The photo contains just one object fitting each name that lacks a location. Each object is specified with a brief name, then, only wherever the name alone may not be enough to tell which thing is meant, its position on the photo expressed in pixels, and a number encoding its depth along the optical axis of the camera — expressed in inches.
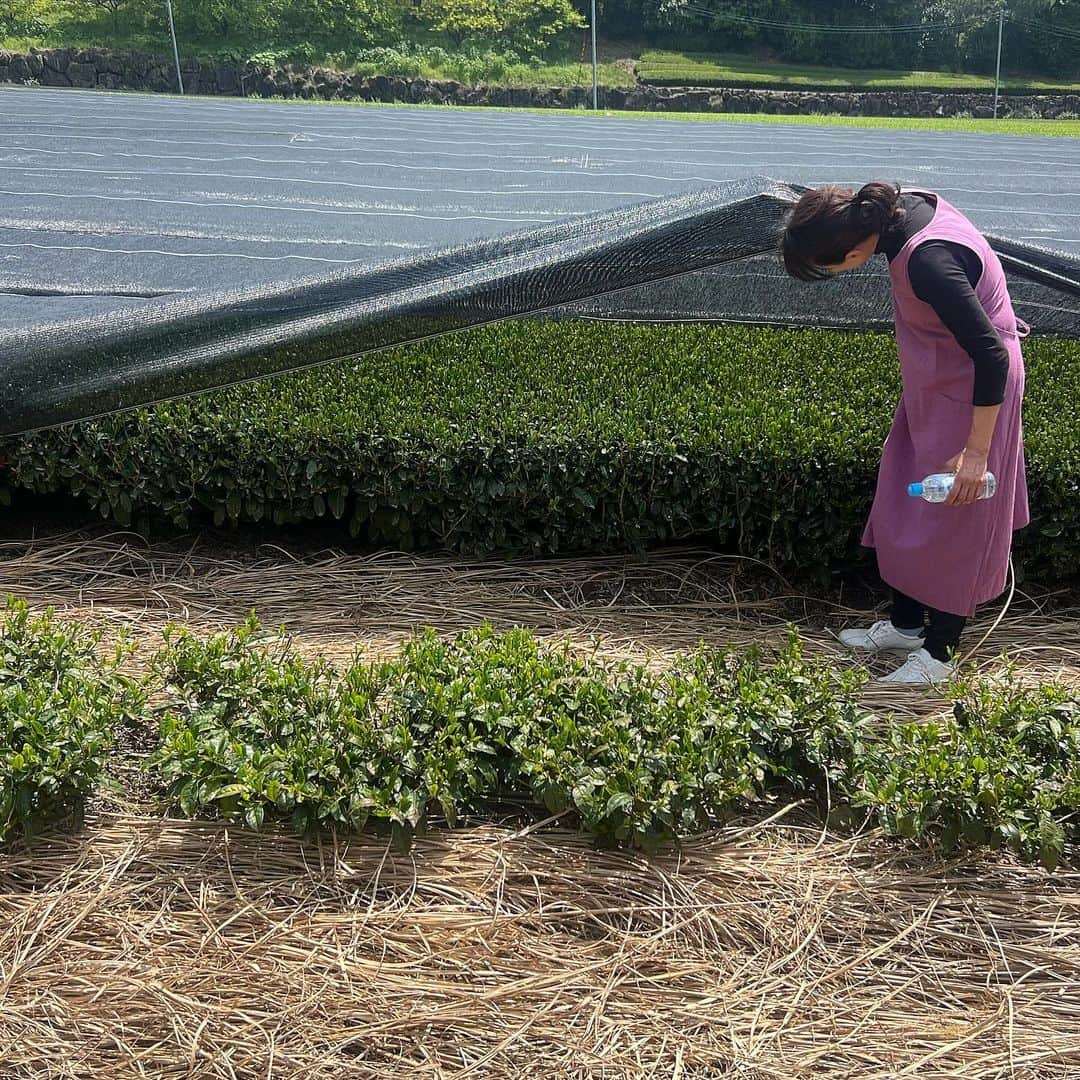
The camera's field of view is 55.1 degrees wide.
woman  96.6
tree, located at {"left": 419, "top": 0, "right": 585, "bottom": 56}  1193.4
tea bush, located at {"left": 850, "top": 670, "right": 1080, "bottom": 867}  87.7
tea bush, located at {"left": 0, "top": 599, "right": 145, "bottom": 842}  87.4
